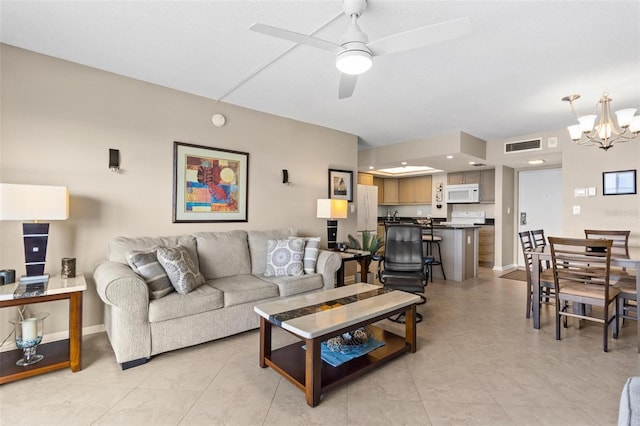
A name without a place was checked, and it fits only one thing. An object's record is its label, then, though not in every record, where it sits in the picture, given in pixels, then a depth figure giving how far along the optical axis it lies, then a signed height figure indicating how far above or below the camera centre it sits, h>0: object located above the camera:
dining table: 2.99 -0.49
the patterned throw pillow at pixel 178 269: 2.57 -0.47
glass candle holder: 2.14 -0.90
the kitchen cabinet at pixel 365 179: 6.91 +0.81
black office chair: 3.85 -0.47
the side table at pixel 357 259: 3.97 -0.58
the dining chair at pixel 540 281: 3.22 -0.66
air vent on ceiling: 4.84 +1.13
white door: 5.89 +0.31
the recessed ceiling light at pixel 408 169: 6.75 +1.04
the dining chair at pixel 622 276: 2.79 -0.56
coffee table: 1.84 -0.73
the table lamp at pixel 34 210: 2.12 +0.01
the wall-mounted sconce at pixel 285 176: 4.19 +0.50
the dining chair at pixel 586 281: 2.56 -0.56
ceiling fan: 1.65 +0.98
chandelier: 2.79 +0.90
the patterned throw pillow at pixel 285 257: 3.33 -0.47
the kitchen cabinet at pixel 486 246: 6.32 -0.61
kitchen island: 5.14 -0.59
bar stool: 5.24 -0.47
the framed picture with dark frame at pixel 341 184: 4.81 +0.48
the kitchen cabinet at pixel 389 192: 8.25 +0.61
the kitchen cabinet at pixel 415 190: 7.68 +0.65
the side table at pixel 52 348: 2.01 -0.92
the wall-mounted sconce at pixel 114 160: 2.91 +0.49
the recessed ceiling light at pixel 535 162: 5.38 +0.96
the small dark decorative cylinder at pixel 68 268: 2.47 -0.45
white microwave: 6.66 +0.50
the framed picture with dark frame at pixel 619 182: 4.01 +0.47
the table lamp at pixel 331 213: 4.18 +0.02
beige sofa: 2.25 -0.68
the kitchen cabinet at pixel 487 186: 6.43 +0.64
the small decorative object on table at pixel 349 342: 2.35 -1.00
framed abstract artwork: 3.34 +0.33
